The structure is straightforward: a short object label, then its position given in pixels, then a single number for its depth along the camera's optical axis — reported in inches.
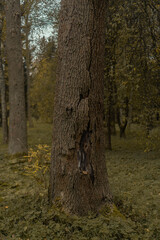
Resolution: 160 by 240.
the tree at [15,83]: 366.9
